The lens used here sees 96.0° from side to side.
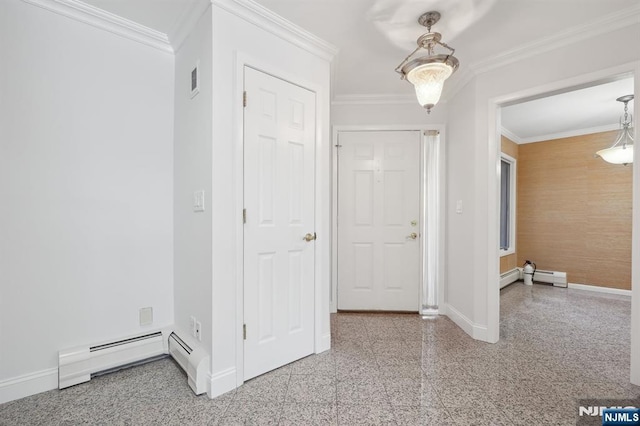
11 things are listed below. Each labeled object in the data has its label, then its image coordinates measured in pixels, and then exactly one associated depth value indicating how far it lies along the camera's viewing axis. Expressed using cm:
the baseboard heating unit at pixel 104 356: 191
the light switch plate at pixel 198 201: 194
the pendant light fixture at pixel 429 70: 191
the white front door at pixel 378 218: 350
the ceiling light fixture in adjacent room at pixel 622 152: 359
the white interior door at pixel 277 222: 202
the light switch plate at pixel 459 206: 308
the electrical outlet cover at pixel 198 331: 198
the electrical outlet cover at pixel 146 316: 228
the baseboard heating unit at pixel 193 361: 183
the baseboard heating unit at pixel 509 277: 478
